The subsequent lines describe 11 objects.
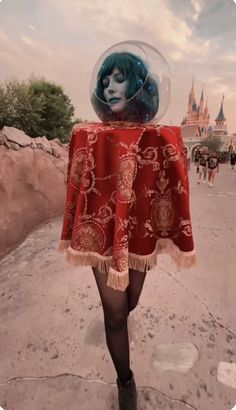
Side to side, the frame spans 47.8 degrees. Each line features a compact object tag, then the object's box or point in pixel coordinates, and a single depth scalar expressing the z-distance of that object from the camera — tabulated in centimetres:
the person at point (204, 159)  630
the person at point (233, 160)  1123
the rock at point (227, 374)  116
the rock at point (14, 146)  285
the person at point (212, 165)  579
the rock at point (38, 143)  342
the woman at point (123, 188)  76
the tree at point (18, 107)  792
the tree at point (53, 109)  962
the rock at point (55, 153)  377
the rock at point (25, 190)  240
